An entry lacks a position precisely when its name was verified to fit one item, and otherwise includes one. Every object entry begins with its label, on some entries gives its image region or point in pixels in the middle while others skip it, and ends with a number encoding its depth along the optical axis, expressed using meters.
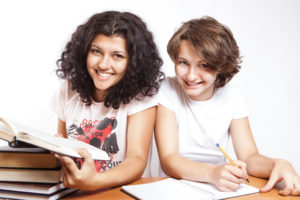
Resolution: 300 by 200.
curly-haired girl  1.14
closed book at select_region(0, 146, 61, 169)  0.75
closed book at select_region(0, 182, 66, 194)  0.73
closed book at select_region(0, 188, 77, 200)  0.74
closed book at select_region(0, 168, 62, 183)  0.75
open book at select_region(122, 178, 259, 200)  0.78
